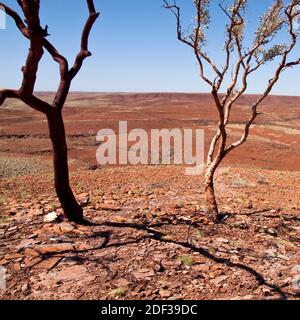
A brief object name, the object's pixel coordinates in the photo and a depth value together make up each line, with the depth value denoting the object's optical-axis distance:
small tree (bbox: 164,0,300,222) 6.71
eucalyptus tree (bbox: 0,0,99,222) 5.20
